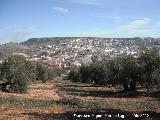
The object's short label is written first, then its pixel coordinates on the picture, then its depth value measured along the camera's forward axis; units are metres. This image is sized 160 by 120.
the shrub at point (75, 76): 67.41
